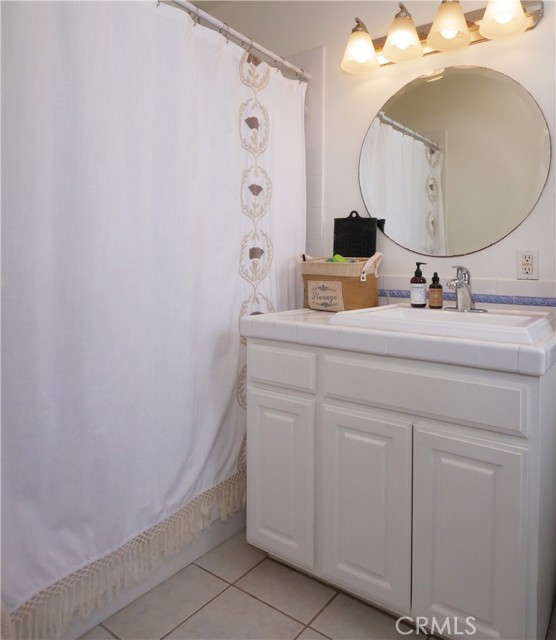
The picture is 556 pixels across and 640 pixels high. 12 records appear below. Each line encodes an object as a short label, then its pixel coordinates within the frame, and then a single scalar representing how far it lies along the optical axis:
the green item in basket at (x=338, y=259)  1.98
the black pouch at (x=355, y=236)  2.03
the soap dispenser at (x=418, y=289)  1.83
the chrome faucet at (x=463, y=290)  1.77
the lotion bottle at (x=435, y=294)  1.82
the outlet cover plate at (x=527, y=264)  1.72
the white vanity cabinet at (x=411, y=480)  1.24
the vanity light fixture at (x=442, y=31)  1.62
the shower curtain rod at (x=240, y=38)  1.65
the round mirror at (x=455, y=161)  1.73
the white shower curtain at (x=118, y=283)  1.25
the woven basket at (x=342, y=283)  1.91
